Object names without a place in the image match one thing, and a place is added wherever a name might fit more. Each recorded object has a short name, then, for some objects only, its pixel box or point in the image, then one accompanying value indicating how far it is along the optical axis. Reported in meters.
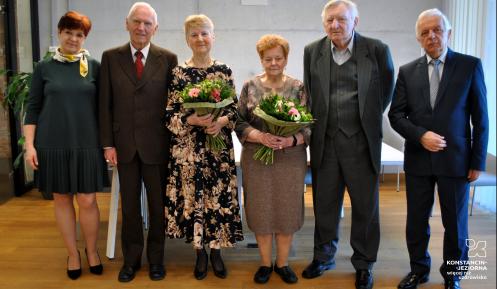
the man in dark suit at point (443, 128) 2.89
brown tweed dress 3.10
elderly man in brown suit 3.08
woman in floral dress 3.04
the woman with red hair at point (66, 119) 3.06
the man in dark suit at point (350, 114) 3.04
